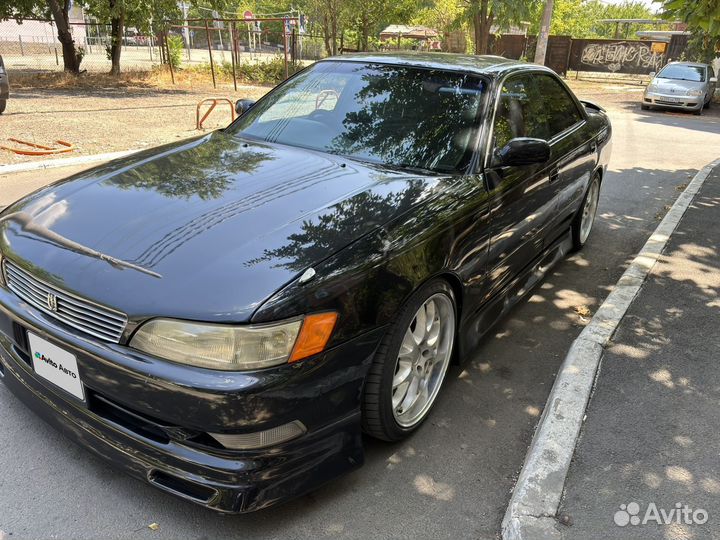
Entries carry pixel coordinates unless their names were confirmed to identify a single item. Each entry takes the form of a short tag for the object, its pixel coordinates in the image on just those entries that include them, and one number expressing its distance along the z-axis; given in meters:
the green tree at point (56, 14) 17.36
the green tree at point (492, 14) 20.30
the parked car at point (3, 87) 10.74
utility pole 19.89
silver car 17.73
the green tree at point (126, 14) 16.97
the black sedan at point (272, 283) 2.05
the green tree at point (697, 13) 5.38
